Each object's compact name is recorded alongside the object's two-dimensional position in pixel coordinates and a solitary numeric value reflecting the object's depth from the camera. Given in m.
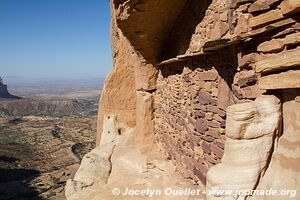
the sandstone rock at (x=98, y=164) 6.69
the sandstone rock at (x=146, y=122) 7.42
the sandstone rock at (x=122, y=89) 8.72
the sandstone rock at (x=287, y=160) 2.76
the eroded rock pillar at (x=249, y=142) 2.87
